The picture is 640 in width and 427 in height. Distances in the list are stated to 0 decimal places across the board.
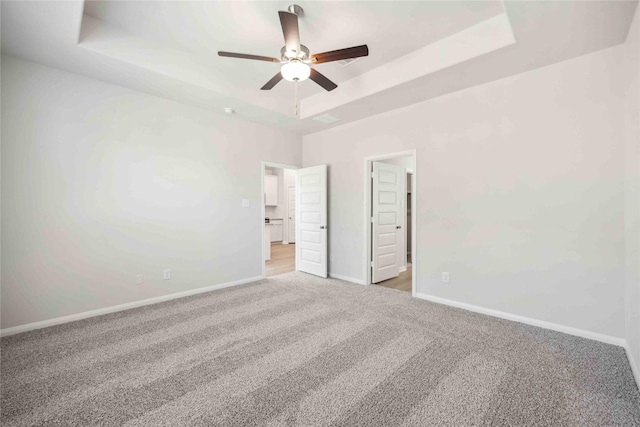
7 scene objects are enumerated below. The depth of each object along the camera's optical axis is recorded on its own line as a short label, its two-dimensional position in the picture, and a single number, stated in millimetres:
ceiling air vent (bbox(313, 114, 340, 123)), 4235
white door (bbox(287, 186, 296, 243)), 9562
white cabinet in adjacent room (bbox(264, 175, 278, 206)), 9234
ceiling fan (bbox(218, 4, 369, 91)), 2168
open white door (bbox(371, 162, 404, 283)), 4465
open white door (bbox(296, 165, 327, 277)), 4844
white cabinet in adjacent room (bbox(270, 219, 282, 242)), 9594
